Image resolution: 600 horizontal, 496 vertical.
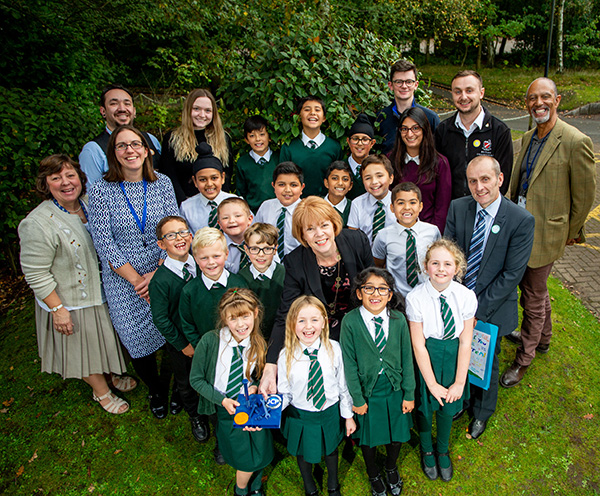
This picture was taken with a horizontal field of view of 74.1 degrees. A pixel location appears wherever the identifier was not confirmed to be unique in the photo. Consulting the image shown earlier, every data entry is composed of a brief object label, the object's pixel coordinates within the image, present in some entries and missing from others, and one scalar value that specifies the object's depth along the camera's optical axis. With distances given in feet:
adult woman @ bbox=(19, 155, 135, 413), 11.47
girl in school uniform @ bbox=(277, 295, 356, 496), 9.70
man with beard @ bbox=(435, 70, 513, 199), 13.55
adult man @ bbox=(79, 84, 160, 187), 13.16
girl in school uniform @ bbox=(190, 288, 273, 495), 9.92
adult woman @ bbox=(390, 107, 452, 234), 13.32
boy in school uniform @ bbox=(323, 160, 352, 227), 13.44
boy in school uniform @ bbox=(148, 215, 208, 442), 11.25
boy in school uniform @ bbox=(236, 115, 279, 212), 15.02
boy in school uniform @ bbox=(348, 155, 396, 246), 13.01
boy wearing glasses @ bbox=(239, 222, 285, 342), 11.09
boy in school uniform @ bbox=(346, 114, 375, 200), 14.69
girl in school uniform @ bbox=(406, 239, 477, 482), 10.14
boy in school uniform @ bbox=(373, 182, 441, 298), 11.66
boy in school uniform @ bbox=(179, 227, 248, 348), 10.68
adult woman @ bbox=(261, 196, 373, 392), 10.50
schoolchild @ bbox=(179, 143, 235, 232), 13.34
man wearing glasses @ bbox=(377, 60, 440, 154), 14.83
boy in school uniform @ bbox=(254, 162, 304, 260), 13.46
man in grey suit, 10.85
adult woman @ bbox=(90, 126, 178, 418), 11.66
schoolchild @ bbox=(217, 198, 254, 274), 12.28
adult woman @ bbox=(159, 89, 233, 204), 14.37
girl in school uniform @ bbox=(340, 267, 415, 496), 9.87
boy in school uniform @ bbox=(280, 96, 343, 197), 15.20
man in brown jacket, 12.56
